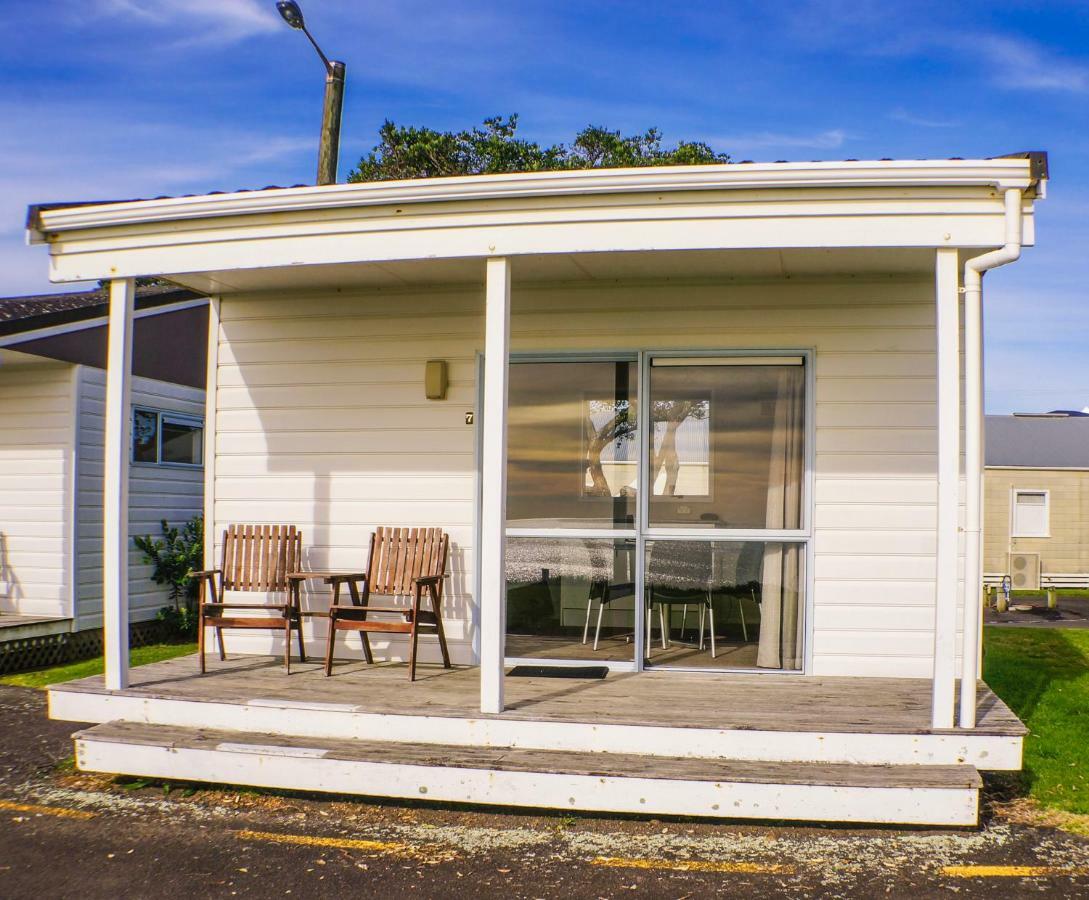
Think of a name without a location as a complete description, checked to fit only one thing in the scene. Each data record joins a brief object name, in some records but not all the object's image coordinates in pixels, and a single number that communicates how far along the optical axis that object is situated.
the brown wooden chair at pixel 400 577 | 5.67
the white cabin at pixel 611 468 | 4.37
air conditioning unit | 19.59
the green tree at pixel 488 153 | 21.80
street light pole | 10.95
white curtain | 5.76
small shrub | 10.41
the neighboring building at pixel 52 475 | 8.85
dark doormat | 5.70
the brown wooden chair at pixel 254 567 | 5.97
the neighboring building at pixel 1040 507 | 22.94
